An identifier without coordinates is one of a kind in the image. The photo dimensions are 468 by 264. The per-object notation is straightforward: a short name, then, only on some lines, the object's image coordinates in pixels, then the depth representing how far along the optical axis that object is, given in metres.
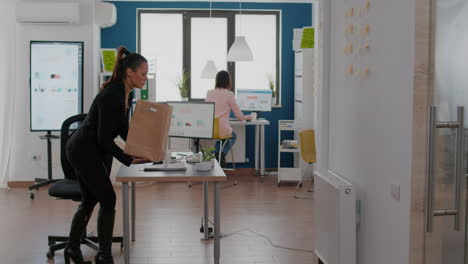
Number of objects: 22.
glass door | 2.19
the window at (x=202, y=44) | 8.97
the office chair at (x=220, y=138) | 7.60
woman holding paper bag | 3.79
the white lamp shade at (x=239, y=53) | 8.04
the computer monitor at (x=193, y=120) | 6.21
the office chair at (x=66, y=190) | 4.30
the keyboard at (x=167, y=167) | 4.20
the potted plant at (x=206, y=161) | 4.21
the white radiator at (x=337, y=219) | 3.45
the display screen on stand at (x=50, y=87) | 7.28
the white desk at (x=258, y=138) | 8.18
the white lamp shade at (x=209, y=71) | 8.55
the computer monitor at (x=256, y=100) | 8.61
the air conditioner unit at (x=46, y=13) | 7.39
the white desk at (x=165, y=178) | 3.95
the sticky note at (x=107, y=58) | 7.88
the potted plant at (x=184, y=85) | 8.87
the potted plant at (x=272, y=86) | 8.92
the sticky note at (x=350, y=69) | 3.73
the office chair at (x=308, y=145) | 7.24
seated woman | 7.59
